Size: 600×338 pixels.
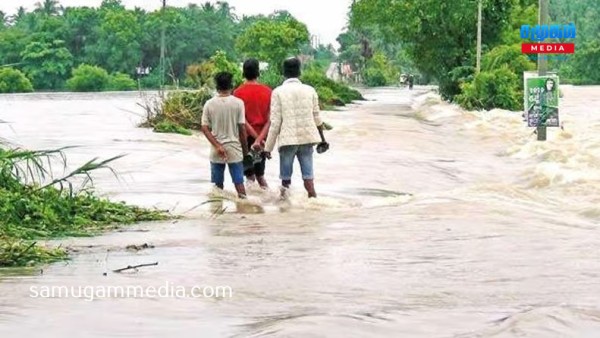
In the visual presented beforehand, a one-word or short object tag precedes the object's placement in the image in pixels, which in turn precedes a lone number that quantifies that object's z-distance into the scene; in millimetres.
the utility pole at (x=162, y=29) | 85712
